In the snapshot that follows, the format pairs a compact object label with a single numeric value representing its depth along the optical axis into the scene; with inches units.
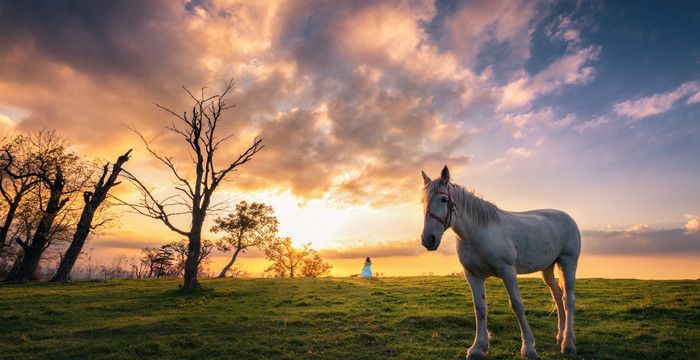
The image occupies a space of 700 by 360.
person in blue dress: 1279.5
